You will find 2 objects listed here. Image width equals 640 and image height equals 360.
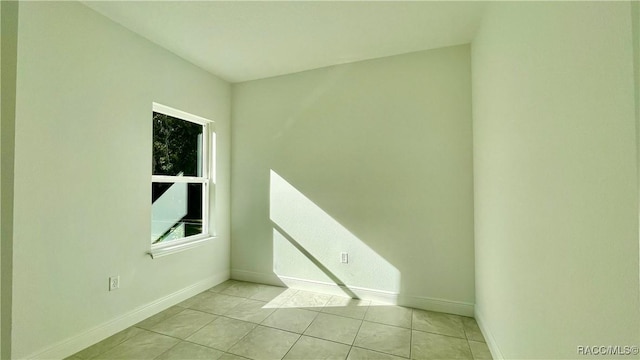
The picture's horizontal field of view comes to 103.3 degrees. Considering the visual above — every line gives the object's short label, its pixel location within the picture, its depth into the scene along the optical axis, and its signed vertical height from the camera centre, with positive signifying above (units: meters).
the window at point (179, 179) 2.66 +0.07
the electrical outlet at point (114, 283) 2.15 -0.83
